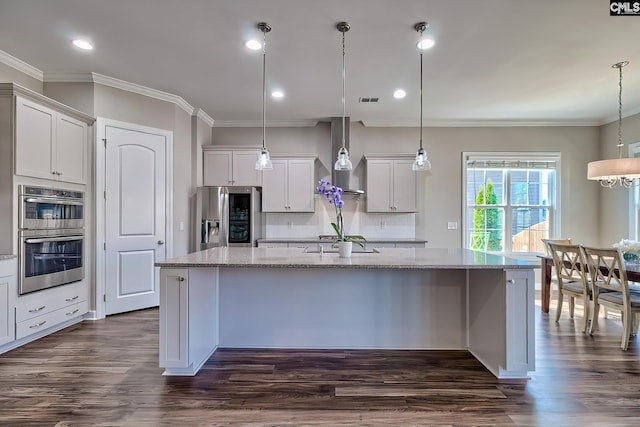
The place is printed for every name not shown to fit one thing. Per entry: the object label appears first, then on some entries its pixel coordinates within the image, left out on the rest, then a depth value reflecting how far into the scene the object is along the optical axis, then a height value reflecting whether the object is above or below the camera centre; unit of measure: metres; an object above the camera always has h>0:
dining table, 4.10 -0.83
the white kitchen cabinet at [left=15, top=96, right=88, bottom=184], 3.01 +0.68
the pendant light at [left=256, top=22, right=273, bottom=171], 2.80 +0.49
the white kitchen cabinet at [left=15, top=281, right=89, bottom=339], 2.99 -0.92
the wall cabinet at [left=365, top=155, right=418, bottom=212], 5.24 +0.51
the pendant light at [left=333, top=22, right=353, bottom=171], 2.80 +0.47
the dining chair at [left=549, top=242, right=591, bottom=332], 3.40 -0.69
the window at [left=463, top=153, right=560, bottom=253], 5.68 +0.12
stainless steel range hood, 5.17 +0.99
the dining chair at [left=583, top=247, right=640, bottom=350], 2.97 -0.73
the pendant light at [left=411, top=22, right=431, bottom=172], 2.80 +0.48
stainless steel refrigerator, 4.80 -0.06
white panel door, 3.94 -0.03
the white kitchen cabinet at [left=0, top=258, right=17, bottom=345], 2.80 -0.72
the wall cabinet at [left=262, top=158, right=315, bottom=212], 5.23 +0.46
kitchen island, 2.89 -0.81
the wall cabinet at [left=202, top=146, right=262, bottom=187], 5.22 +0.72
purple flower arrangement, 2.71 +0.14
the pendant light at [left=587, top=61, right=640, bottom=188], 3.29 +0.46
